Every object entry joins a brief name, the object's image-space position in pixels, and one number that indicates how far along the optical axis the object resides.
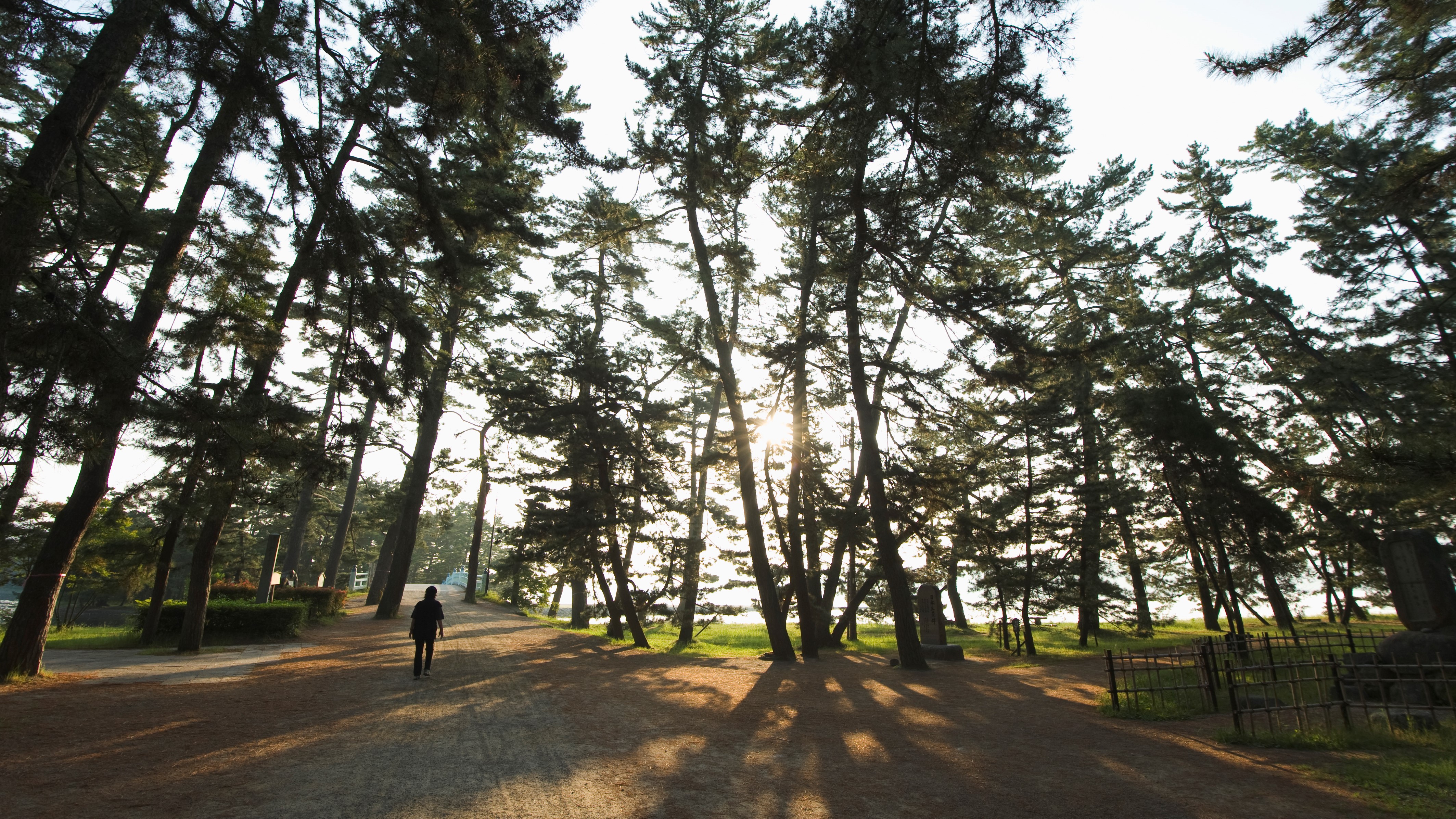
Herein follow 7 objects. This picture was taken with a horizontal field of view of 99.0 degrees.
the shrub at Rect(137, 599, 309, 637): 13.54
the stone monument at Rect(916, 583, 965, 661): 16.64
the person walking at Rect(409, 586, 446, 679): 9.71
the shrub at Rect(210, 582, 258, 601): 18.13
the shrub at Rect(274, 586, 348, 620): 18.58
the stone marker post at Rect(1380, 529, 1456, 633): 10.09
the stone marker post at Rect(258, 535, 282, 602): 18.03
